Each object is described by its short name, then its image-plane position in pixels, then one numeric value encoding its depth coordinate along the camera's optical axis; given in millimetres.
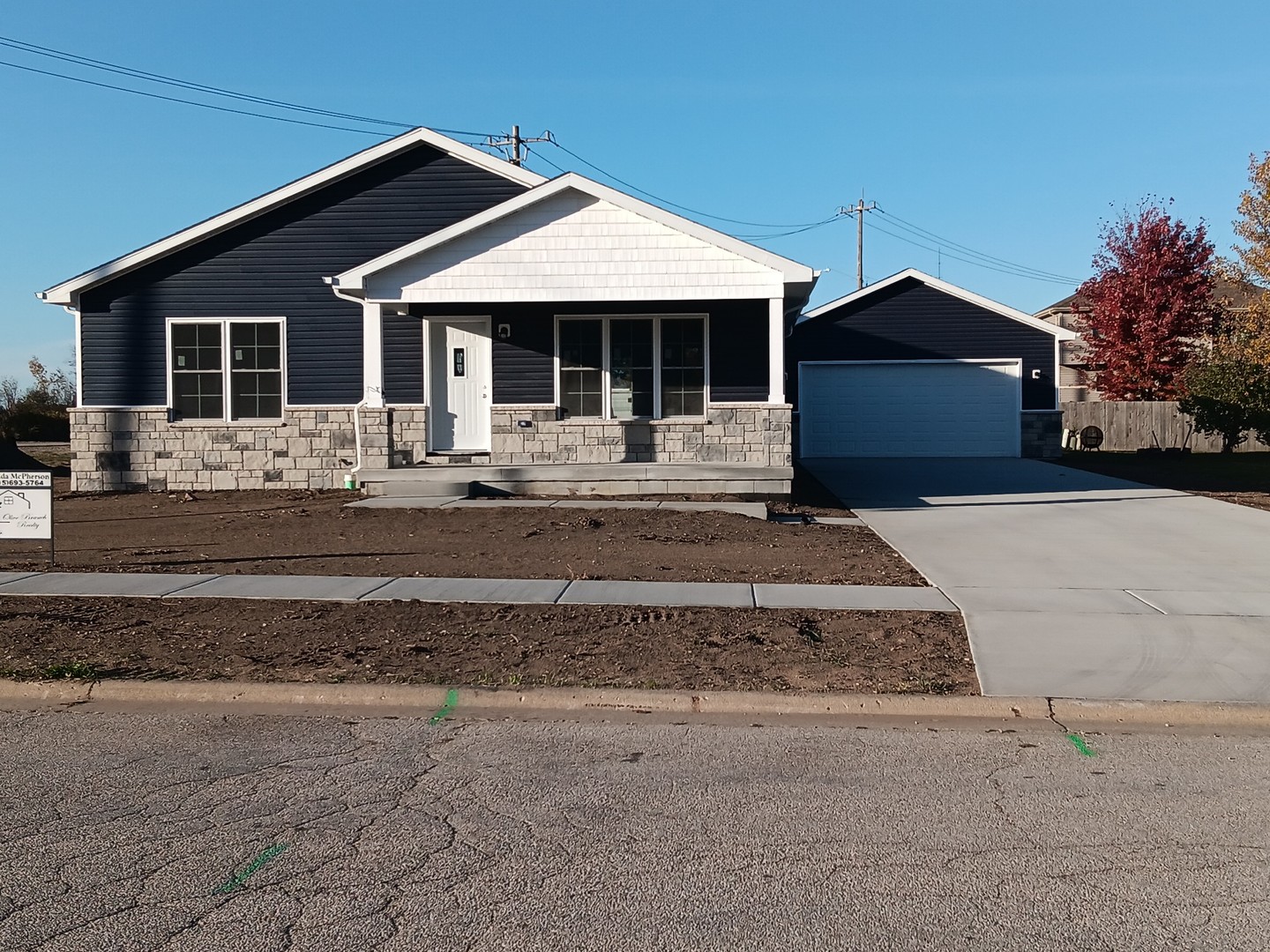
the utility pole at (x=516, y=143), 35625
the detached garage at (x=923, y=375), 27375
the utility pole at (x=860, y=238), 50688
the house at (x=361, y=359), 18141
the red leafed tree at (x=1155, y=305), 34094
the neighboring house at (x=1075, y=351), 38281
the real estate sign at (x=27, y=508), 10305
